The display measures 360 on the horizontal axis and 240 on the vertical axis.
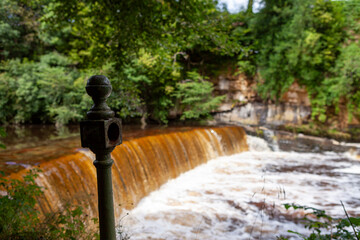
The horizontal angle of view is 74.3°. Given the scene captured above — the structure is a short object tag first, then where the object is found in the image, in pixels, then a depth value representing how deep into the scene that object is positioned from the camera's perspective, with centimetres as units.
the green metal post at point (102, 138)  124
